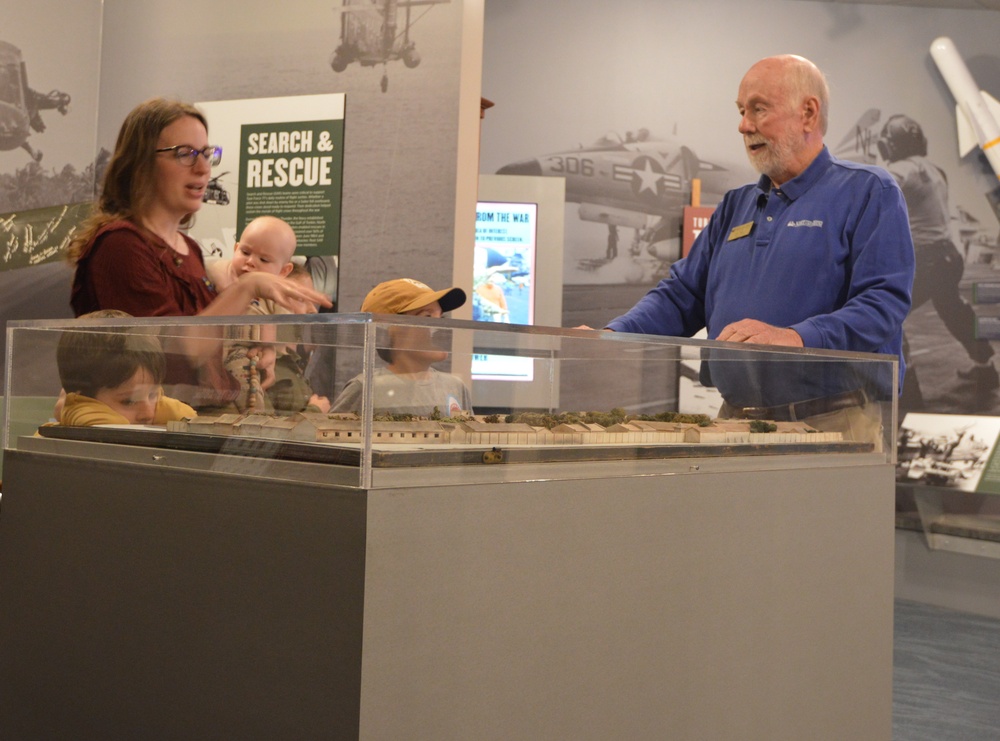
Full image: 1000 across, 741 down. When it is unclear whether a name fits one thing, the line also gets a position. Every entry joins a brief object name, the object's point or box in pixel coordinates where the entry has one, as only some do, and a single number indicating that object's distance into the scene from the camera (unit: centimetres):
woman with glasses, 203
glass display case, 110
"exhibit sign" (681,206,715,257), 699
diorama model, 112
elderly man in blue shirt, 223
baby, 323
